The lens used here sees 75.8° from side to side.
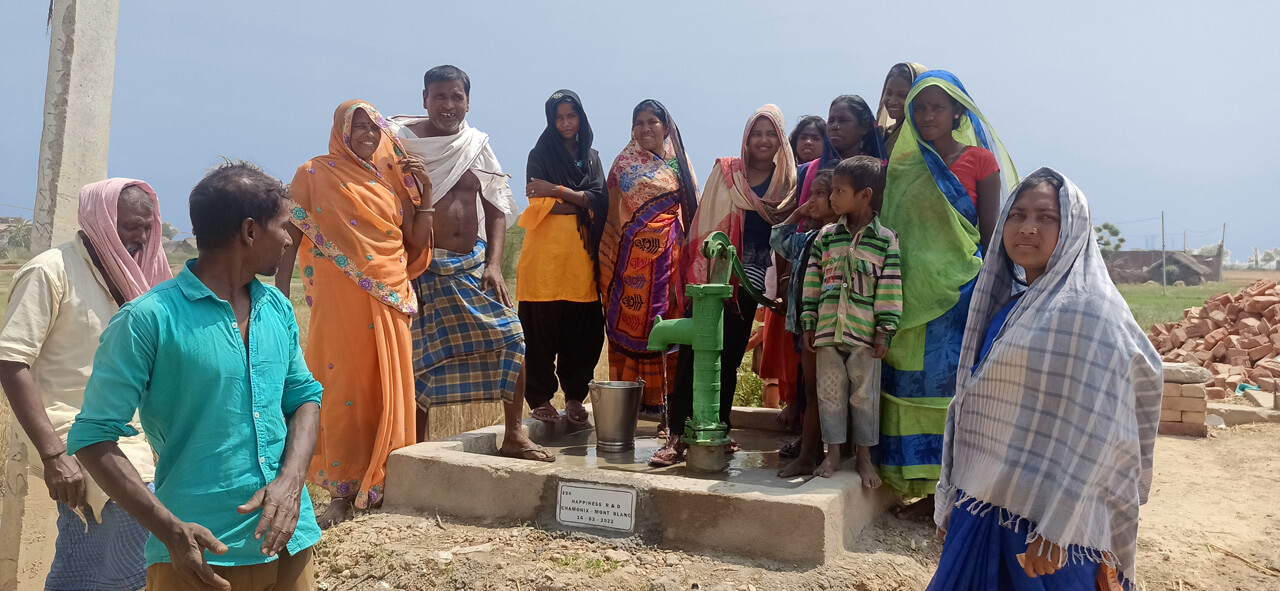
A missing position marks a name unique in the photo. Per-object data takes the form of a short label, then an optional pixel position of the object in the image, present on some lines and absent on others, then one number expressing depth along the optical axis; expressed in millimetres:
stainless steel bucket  4172
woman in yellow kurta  5004
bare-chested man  4344
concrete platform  3145
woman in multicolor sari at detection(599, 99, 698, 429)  4828
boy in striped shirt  3467
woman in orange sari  3938
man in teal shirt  1678
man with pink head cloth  2568
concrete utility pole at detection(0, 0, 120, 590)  3727
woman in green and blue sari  3619
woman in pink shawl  4289
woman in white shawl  2039
